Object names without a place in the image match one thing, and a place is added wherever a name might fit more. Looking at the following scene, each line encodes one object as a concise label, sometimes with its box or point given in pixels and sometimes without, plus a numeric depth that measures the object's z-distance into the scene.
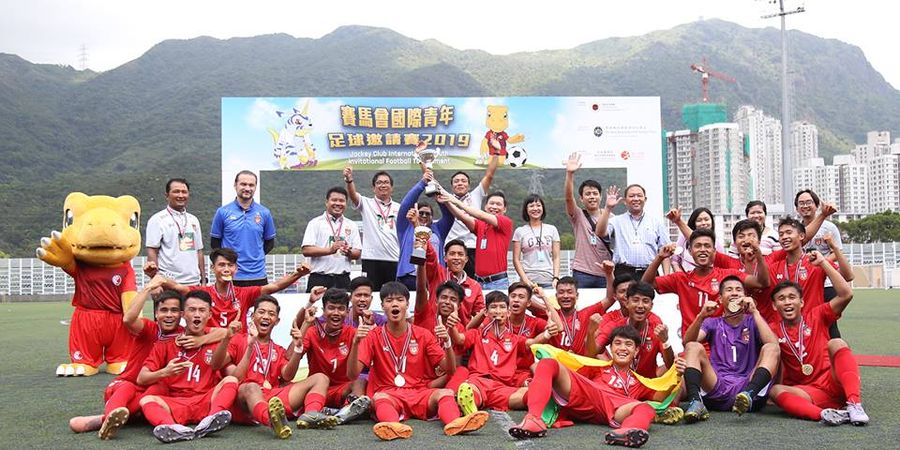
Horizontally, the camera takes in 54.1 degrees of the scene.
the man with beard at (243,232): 7.71
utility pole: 20.48
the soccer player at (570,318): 6.52
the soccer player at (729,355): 5.57
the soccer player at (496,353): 5.95
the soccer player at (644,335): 5.96
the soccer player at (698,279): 6.25
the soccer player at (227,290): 6.52
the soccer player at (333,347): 5.97
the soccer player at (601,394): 5.06
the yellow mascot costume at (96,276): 7.96
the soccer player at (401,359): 5.70
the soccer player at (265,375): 5.38
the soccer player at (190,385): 5.14
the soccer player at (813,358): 5.43
